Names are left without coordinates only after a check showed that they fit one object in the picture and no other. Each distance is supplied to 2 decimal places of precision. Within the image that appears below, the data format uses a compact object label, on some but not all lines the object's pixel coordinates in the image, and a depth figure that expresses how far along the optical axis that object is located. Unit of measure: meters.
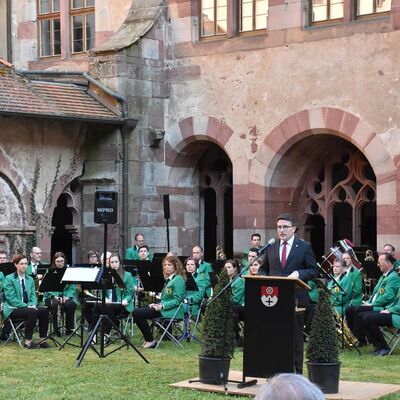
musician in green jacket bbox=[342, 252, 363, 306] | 17.00
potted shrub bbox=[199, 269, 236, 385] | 12.30
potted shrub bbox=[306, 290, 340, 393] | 11.77
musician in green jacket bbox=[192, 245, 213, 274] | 18.94
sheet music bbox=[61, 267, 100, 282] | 15.56
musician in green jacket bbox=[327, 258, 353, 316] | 16.86
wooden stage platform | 11.50
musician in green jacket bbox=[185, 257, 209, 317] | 17.56
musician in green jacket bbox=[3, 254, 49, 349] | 16.94
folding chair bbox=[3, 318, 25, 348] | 16.97
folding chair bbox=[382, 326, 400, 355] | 15.91
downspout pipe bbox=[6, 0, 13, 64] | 27.98
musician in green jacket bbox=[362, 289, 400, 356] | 15.66
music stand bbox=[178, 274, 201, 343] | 17.16
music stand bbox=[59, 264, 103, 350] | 15.55
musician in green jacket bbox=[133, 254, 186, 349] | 16.72
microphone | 11.25
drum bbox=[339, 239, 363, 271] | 17.85
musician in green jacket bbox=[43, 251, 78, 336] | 17.94
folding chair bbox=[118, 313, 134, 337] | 17.50
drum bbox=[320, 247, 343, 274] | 18.08
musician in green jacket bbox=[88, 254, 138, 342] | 17.16
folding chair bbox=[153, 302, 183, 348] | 16.70
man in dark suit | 12.35
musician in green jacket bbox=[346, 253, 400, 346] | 16.08
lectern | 11.63
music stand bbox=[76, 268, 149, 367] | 14.14
